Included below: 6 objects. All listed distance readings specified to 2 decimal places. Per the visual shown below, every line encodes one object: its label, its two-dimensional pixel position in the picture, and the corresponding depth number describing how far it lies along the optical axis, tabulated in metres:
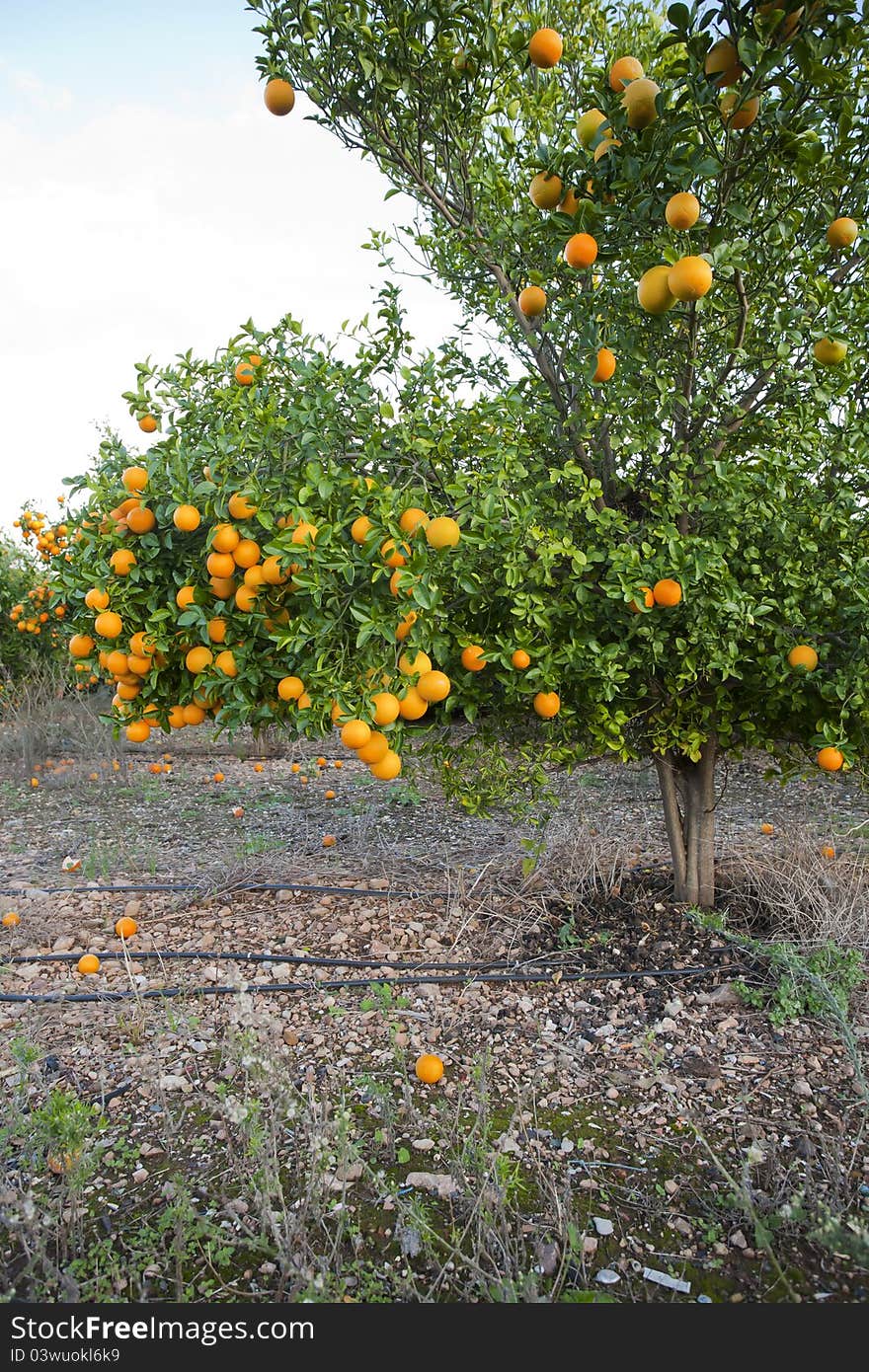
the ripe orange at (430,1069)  2.29
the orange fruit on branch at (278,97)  2.11
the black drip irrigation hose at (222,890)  3.82
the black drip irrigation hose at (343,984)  2.94
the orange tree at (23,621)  9.13
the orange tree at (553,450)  1.83
